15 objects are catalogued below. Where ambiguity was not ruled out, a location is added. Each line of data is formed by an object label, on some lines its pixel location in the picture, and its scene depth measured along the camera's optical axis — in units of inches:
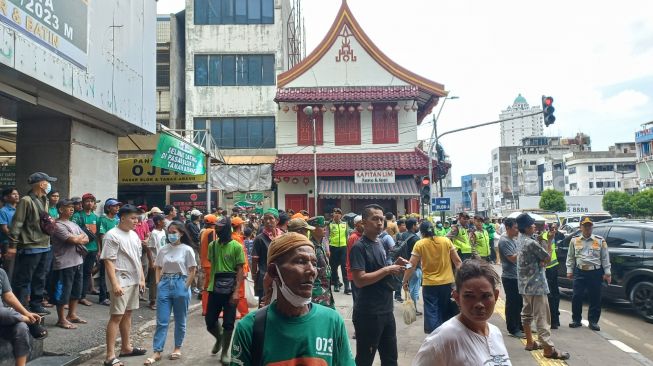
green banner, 443.5
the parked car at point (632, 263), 342.3
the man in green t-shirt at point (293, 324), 82.8
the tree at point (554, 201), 2221.9
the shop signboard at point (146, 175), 666.8
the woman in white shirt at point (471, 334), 98.2
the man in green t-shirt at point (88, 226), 326.6
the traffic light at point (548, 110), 616.7
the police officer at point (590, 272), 313.6
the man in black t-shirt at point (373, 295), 171.0
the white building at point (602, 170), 3021.7
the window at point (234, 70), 1067.9
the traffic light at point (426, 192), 723.4
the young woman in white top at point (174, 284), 234.7
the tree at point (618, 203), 2076.2
